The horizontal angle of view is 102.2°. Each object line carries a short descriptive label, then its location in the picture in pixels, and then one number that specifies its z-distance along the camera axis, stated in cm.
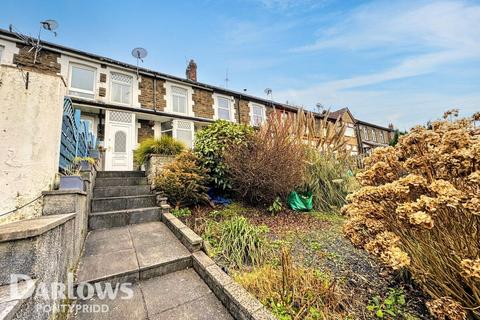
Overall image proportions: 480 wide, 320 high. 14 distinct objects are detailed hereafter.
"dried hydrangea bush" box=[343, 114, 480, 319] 128
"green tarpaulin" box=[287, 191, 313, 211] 495
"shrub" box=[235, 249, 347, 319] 164
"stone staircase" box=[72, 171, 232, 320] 177
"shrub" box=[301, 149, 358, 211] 517
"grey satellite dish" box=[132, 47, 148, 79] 1005
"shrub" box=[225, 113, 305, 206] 450
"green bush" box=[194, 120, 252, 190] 505
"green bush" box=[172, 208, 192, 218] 416
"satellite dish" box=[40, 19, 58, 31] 801
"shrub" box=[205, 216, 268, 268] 263
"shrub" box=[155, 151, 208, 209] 441
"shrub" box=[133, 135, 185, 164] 569
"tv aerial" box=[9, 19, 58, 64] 754
